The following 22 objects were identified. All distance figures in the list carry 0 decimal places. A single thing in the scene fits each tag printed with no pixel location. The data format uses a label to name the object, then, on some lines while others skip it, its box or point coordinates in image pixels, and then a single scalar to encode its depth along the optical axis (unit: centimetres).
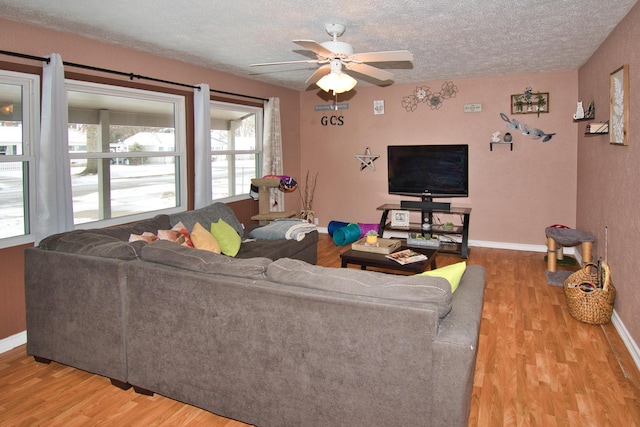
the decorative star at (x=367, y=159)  735
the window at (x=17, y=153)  358
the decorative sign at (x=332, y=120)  753
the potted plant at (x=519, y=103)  632
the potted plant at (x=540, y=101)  620
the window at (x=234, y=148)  607
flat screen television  655
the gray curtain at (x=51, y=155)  364
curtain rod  349
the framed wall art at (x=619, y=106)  349
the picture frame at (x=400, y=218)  654
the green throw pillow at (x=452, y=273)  239
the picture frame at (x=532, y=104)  620
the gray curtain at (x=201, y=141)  533
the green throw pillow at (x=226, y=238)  440
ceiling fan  338
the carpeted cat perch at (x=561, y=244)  463
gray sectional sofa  200
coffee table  436
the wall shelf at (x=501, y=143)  646
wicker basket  378
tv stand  618
